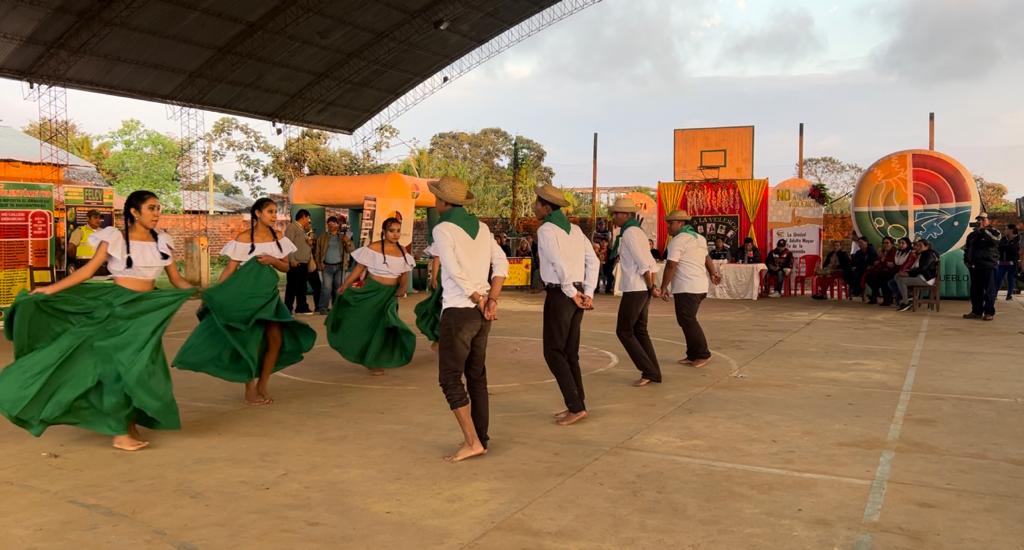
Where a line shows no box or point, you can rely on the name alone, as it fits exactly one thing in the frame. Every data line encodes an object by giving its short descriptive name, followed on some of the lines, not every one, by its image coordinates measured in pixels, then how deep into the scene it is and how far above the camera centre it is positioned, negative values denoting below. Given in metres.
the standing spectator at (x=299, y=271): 14.14 -0.33
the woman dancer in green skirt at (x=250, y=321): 6.88 -0.56
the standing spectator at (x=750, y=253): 19.88 +0.12
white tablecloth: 19.03 -0.51
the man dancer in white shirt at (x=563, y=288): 6.28 -0.23
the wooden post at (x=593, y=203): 31.35 +1.91
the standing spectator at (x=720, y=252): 20.39 +0.13
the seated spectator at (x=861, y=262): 18.27 -0.05
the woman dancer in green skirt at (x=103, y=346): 5.43 -0.63
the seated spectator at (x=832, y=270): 18.61 -0.23
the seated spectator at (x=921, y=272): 16.09 -0.21
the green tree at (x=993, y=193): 49.38 +4.27
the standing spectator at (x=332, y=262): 15.20 -0.17
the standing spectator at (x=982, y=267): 14.24 -0.09
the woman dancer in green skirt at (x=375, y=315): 8.52 -0.61
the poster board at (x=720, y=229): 21.23 +0.70
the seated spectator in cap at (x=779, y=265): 19.64 -0.15
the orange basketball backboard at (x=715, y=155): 22.58 +2.68
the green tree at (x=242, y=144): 40.81 +5.04
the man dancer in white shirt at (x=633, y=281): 7.89 -0.22
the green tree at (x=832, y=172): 59.20 +6.01
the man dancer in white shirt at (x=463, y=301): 5.31 -0.29
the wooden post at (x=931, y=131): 26.98 +4.02
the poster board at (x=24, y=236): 12.80 +0.18
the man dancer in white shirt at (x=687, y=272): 8.92 -0.15
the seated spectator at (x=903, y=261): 16.59 -0.01
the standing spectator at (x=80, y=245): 14.26 +0.06
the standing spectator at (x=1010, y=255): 18.17 +0.14
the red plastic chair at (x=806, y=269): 19.52 -0.24
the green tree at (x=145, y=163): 50.44 +5.08
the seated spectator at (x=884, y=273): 17.25 -0.26
